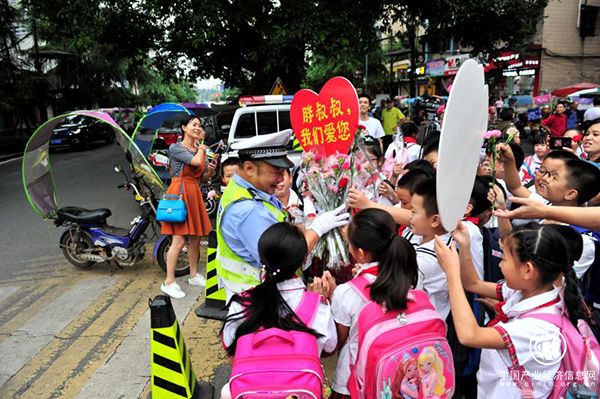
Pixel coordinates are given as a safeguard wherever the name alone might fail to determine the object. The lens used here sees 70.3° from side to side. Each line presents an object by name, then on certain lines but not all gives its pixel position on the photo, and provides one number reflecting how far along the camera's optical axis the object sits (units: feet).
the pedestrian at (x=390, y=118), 30.12
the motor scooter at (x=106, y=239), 15.42
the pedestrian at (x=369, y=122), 18.78
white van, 26.35
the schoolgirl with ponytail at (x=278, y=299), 5.33
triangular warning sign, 32.12
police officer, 6.75
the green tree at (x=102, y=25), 31.78
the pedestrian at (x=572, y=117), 31.66
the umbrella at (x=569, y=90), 47.57
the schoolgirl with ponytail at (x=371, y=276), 5.36
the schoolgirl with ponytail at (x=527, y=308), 4.90
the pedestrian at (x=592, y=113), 20.44
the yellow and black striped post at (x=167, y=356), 7.95
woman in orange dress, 13.03
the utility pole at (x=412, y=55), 39.80
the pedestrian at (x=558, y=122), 27.94
